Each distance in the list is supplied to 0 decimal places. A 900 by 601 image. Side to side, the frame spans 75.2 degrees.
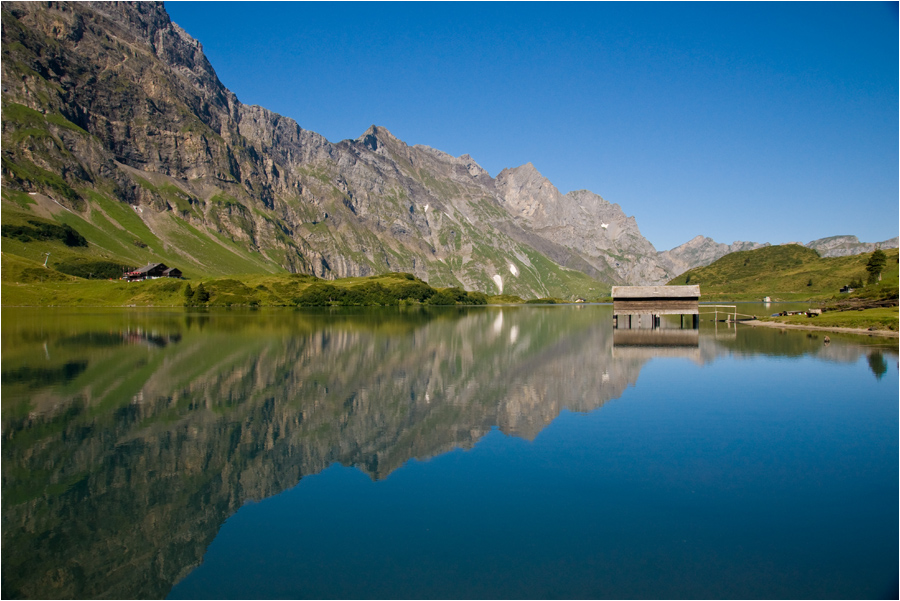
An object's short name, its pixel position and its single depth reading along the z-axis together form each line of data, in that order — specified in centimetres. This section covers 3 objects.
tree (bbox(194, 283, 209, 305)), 17750
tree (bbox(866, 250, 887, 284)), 14875
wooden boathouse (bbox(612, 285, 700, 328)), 9256
